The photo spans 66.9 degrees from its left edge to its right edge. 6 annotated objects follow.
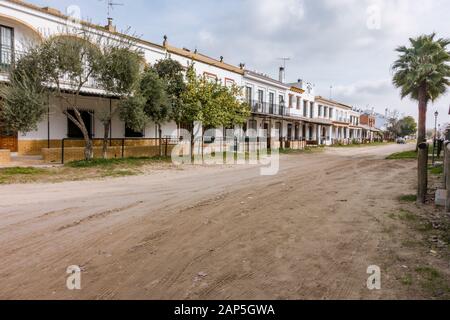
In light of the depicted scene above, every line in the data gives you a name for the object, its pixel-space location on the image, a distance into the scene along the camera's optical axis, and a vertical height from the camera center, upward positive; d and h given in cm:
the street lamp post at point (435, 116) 3441 +298
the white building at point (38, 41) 1554 +414
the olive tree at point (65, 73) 1256 +296
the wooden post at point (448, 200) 751 -121
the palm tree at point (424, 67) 2286 +547
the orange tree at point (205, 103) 1820 +227
